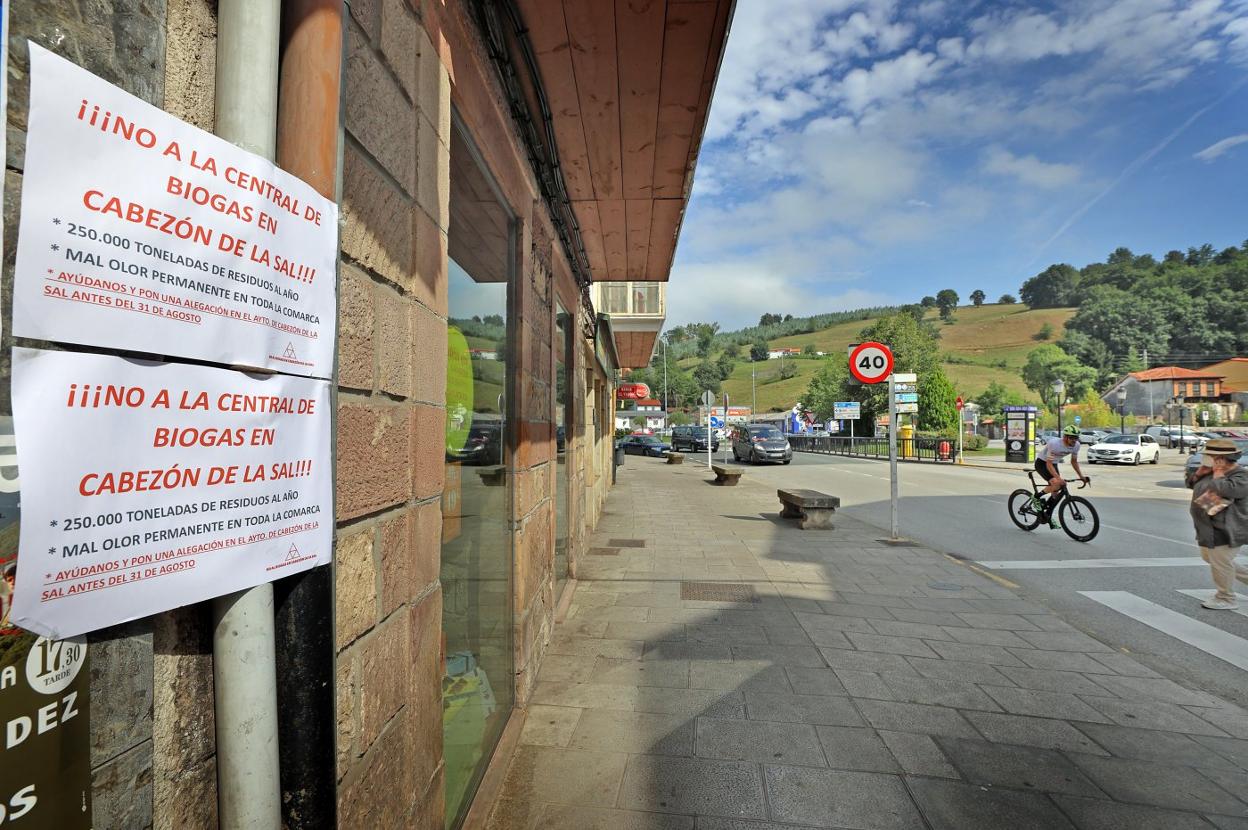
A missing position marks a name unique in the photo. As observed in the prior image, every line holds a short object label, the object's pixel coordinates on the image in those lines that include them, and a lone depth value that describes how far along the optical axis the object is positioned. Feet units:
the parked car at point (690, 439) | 122.23
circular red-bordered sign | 28.84
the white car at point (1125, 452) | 80.38
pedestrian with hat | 17.78
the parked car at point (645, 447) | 116.37
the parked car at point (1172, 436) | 117.60
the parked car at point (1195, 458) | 44.04
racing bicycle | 27.68
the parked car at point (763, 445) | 83.76
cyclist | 28.94
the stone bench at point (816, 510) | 30.40
